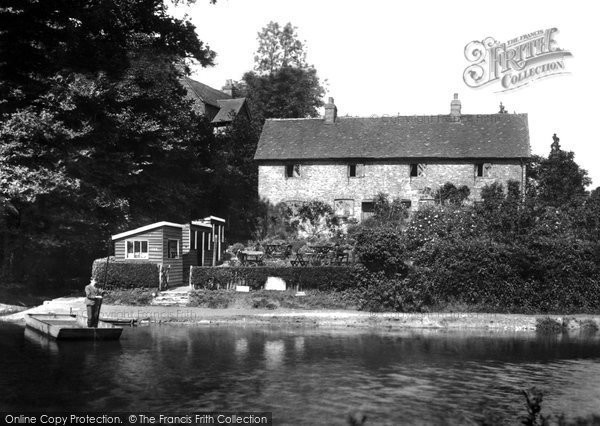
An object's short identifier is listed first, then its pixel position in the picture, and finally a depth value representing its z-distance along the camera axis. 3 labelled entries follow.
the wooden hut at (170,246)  31.27
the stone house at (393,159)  41.03
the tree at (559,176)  51.00
